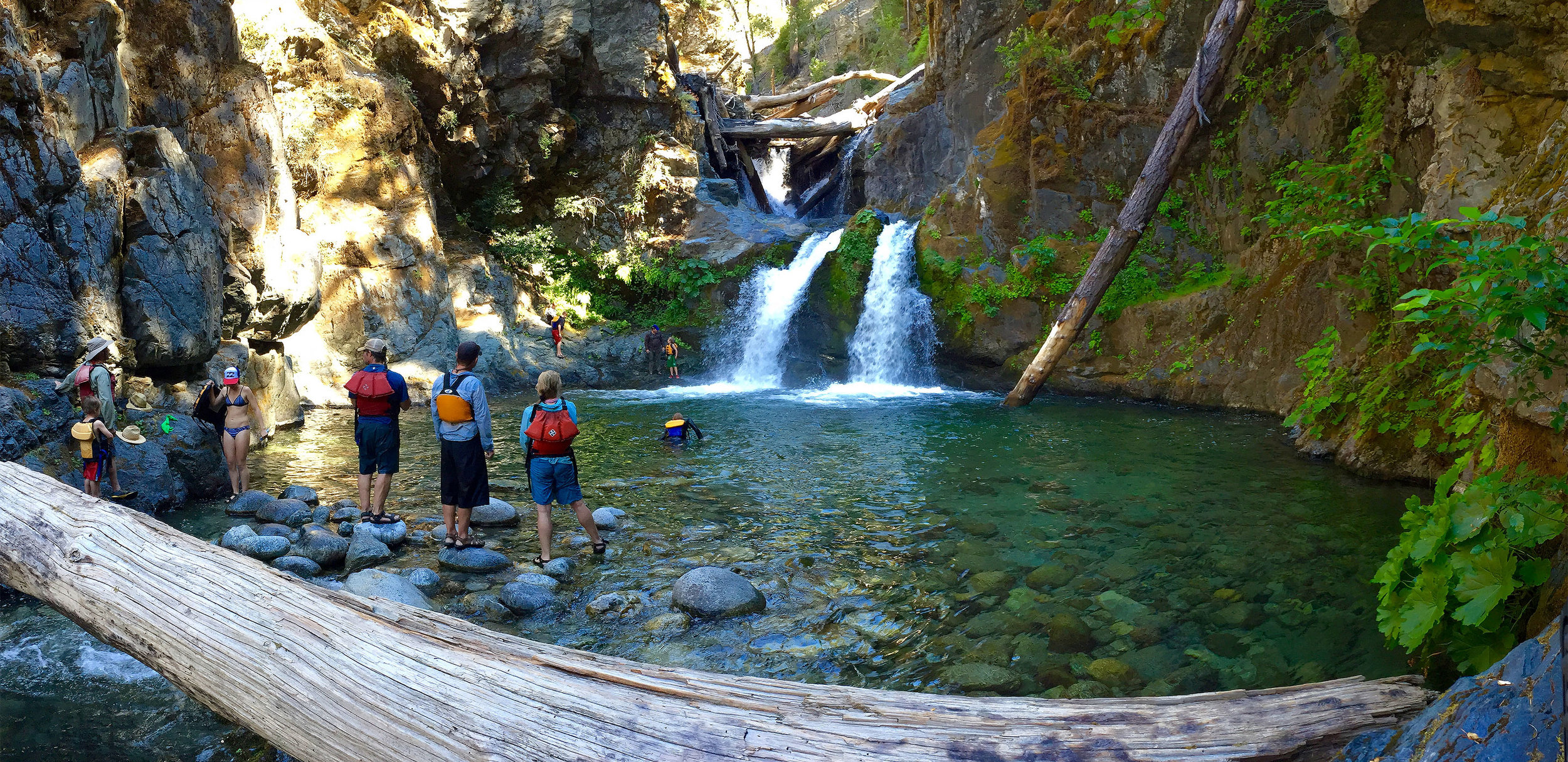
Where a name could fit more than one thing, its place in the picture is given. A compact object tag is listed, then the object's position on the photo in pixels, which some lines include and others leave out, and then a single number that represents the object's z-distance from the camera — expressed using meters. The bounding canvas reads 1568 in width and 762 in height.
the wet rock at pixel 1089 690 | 4.25
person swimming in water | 11.26
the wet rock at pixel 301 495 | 8.04
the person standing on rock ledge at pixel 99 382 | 6.78
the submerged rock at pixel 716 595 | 5.37
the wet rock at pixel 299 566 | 5.86
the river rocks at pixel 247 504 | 7.68
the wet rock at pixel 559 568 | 6.08
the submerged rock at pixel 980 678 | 4.36
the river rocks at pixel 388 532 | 6.68
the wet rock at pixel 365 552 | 6.27
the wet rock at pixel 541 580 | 5.83
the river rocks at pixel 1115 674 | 4.36
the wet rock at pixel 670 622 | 5.17
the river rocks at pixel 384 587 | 5.21
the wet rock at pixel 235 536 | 6.22
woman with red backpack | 6.12
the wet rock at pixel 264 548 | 6.12
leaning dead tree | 11.59
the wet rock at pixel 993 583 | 5.67
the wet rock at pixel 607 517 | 7.36
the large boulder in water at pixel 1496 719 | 1.96
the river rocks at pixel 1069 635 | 4.79
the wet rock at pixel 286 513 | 7.55
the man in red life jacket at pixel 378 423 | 6.93
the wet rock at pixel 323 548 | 6.13
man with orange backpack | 6.21
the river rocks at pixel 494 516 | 7.45
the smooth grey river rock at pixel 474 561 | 6.18
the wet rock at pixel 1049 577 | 5.76
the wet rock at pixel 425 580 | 5.73
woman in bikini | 8.15
